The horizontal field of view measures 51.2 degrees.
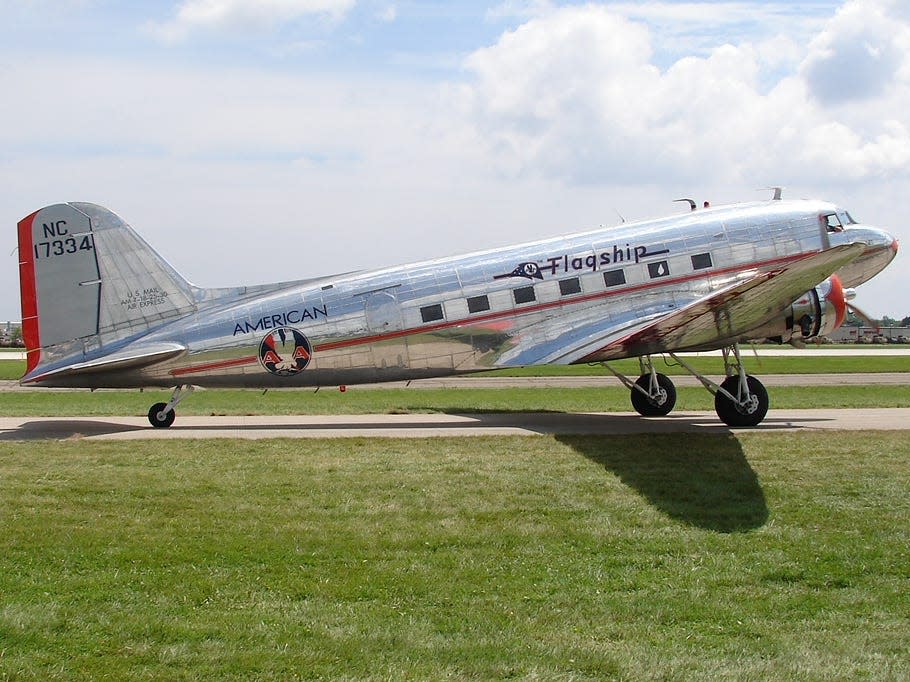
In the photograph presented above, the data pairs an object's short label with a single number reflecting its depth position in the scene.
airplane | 18.16
